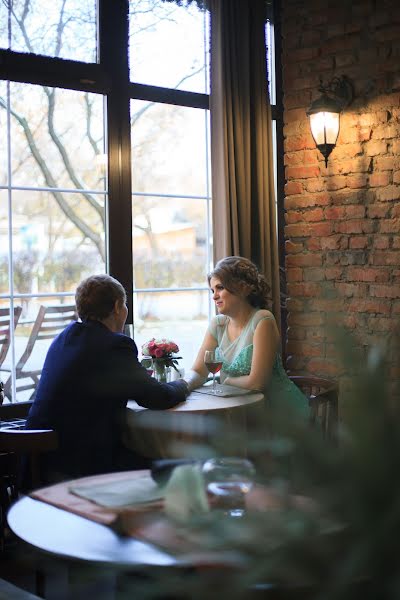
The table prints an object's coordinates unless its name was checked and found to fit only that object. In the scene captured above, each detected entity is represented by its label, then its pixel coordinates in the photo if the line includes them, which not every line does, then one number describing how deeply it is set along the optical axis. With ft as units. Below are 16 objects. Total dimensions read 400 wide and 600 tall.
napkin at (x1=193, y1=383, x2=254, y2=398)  13.26
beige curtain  16.81
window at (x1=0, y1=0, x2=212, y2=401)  14.15
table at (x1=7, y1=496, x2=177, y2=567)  6.82
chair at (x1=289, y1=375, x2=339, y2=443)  13.42
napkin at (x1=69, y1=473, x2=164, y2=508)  7.51
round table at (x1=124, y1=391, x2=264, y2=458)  11.85
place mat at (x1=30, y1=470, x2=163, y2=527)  7.62
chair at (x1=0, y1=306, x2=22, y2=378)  13.89
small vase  13.66
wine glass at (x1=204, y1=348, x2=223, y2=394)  13.09
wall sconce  16.34
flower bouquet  13.52
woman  13.97
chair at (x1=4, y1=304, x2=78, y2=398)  14.20
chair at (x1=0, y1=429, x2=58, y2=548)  10.82
